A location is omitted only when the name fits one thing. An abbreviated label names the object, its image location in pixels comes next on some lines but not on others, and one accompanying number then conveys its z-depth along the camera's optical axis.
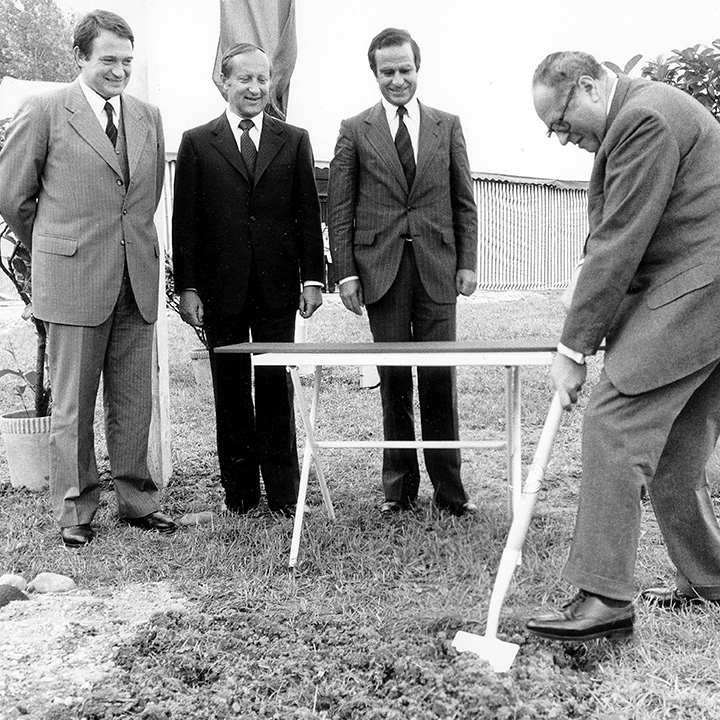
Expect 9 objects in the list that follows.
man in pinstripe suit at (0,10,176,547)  4.15
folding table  3.35
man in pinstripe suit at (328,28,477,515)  4.38
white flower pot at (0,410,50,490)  5.20
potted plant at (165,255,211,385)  7.78
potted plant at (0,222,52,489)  5.20
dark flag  5.29
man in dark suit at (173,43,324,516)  4.39
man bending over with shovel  2.72
